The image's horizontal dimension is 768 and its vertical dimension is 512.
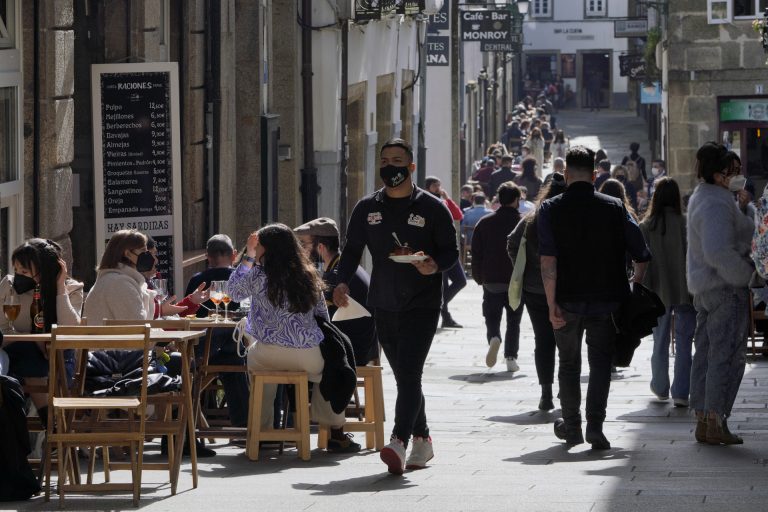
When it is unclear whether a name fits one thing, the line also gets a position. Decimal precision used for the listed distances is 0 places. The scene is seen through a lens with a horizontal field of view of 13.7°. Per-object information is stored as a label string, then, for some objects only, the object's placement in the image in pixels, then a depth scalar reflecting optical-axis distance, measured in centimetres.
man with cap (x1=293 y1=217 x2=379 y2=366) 1874
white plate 1558
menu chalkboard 2268
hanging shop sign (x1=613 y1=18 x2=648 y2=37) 7994
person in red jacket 3284
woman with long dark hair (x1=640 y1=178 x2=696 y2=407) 2142
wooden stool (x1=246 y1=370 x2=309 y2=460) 1694
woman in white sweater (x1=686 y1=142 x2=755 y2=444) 1712
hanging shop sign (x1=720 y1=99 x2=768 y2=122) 5476
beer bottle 1622
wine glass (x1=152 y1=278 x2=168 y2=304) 1888
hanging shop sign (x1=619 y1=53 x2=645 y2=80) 7346
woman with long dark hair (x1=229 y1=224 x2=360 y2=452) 1674
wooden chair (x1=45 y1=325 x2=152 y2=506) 1442
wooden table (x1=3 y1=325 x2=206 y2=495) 1500
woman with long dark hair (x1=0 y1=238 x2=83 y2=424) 1622
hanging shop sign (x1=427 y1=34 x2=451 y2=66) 5876
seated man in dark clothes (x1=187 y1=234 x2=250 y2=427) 1854
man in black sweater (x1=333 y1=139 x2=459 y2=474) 1587
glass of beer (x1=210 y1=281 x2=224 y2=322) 1817
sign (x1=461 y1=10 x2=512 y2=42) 6099
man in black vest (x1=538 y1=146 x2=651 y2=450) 1707
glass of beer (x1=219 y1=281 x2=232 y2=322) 1790
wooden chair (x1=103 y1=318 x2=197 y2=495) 1510
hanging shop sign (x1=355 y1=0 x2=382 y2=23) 3851
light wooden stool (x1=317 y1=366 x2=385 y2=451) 1804
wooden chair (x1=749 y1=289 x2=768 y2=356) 2746
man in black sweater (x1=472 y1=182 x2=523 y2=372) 2702
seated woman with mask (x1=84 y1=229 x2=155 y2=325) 1791
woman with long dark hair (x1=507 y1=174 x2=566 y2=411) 2050
